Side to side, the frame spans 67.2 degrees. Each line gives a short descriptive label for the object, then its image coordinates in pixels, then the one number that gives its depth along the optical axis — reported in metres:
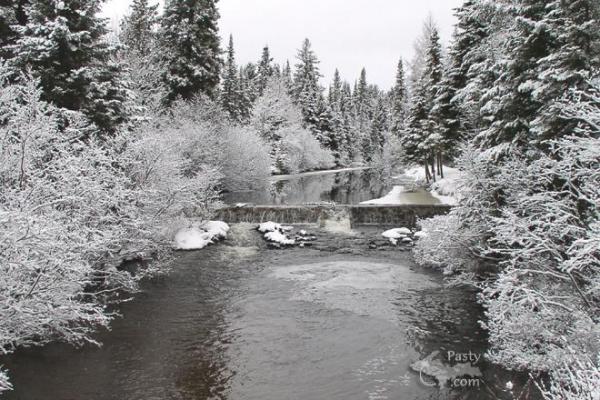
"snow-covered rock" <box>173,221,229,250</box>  19.77
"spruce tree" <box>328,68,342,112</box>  79.88
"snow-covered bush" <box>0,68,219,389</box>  7.04
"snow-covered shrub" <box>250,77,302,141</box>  52.44
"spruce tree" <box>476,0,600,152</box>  10.53
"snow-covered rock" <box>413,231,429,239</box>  18.92
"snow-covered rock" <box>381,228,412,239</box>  22.28
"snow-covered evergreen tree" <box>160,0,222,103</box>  30.19
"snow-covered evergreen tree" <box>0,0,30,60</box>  16.77
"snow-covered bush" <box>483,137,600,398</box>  7.39
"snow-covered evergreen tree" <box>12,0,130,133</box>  15.48
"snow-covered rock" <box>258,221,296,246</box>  21.23
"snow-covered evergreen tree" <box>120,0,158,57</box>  39.09
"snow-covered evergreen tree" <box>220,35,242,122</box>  48.56
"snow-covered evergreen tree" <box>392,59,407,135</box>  55.36
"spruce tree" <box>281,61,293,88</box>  68.04
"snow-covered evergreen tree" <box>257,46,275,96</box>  80.44
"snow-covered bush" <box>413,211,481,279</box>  14.24
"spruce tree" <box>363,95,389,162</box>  83.12
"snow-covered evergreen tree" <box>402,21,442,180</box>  33.19
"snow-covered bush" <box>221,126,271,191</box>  31.61
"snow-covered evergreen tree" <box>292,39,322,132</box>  64.50
